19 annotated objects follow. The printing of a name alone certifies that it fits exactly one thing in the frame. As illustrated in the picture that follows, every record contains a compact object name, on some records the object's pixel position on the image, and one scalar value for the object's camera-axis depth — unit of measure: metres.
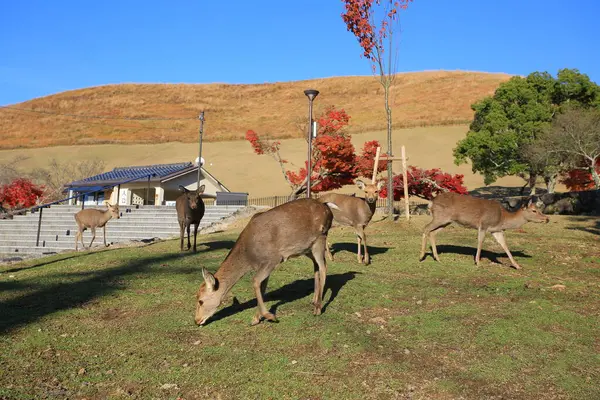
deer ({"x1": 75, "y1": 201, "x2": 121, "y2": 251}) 20.06
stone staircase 24.86
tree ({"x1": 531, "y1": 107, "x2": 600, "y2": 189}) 31.30
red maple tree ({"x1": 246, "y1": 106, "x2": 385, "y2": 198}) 33.50
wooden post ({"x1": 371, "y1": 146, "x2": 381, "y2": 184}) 21.02
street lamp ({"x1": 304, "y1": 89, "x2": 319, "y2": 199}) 18.62
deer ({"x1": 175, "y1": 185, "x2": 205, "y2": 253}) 14.78
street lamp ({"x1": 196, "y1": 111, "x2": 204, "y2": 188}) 38.33
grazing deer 7.68
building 40.22
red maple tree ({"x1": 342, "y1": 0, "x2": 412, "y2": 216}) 23.45
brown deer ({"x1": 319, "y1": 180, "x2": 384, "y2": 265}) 13.80
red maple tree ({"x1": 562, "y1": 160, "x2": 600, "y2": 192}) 37.88
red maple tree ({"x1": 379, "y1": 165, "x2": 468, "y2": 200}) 29.06
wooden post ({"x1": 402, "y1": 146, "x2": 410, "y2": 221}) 21.97
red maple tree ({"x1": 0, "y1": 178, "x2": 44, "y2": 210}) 39.06
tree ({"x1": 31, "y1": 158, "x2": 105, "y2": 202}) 54.89
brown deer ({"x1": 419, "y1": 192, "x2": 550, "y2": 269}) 12.77
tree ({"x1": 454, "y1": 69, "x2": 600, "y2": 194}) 39.88
